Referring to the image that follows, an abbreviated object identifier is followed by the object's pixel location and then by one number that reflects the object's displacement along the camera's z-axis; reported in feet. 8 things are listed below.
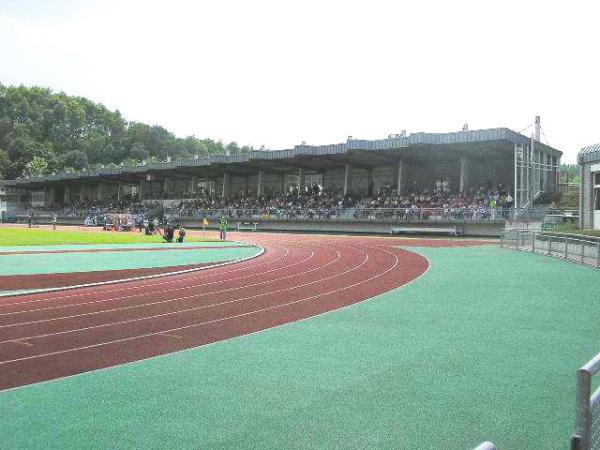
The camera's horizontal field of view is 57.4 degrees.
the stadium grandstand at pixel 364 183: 125.08
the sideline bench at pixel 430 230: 123.75
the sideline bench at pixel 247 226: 165.17
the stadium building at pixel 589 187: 85.87
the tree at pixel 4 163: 399.03
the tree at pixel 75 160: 428.15
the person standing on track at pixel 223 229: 119.24
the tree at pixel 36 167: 377.91
